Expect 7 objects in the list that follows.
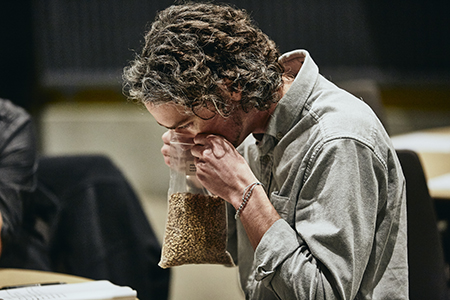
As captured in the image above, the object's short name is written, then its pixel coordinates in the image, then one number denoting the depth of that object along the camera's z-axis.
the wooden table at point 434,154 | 3.97
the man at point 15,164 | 3.83
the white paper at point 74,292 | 3.16
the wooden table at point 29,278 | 3.48
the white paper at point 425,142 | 5.01
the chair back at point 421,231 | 3.45
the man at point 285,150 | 3.03
